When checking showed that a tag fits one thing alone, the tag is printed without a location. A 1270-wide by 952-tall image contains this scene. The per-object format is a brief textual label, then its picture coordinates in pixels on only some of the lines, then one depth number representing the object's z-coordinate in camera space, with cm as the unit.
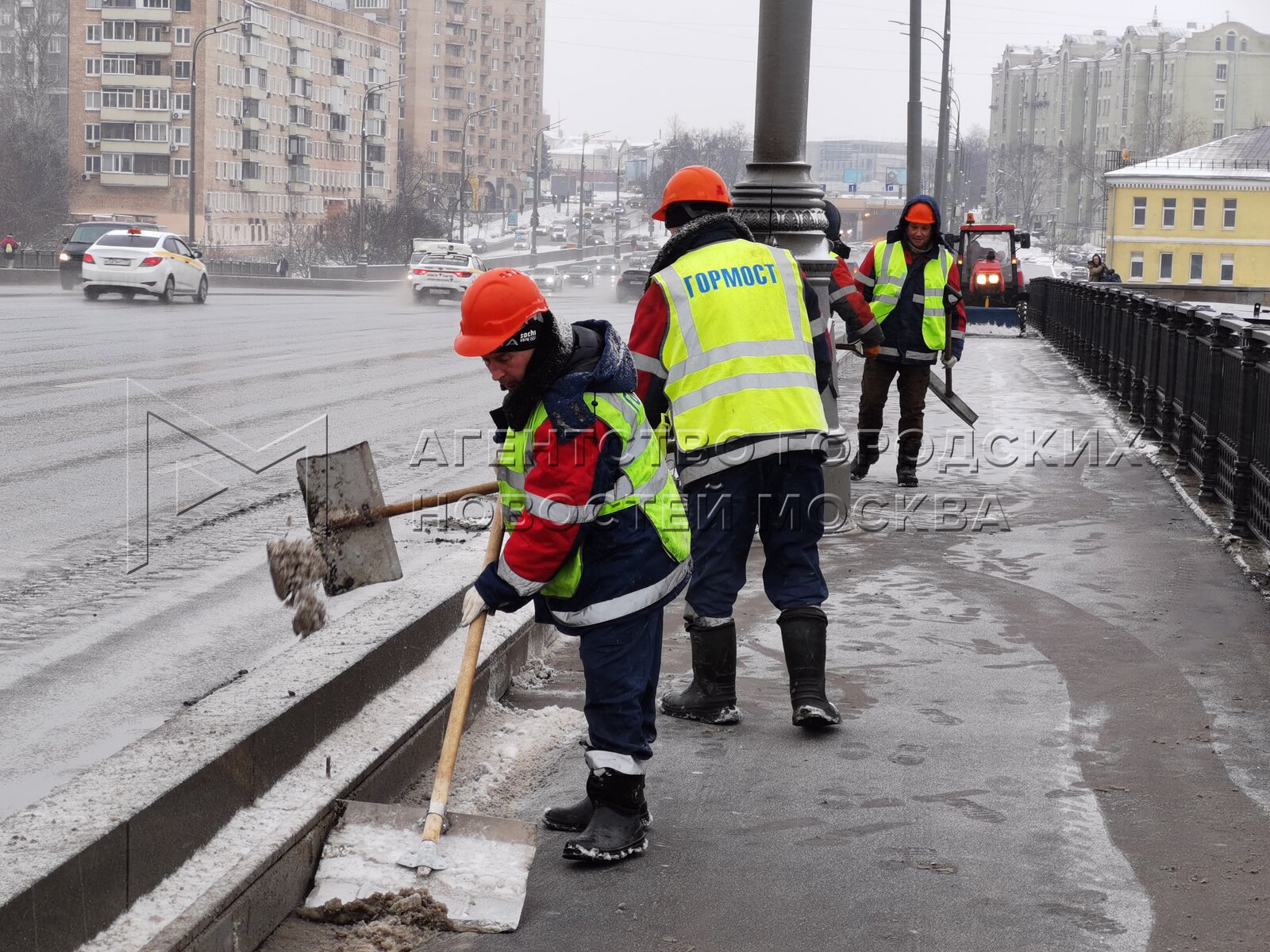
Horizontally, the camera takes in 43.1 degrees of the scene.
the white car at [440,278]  4088
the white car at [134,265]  3120
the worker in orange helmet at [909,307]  1087
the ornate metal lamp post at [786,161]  850
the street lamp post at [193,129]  5144
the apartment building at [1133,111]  13925
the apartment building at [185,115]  9725
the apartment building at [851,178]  14690
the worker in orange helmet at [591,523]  403
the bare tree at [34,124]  7900
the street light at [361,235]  6788
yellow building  8806
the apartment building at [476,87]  15388
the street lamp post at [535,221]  7988
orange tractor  3391
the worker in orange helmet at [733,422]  540
